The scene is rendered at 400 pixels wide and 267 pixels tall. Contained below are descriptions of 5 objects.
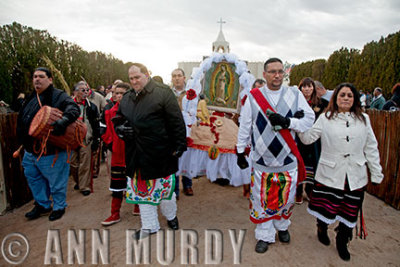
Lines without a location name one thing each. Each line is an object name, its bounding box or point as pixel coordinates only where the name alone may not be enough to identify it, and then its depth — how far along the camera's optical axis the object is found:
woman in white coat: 2.69
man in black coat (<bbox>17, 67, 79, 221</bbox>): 3.54
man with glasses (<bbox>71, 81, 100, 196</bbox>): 4.74
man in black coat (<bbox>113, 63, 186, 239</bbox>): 2.93
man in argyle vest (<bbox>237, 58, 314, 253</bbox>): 2.75
